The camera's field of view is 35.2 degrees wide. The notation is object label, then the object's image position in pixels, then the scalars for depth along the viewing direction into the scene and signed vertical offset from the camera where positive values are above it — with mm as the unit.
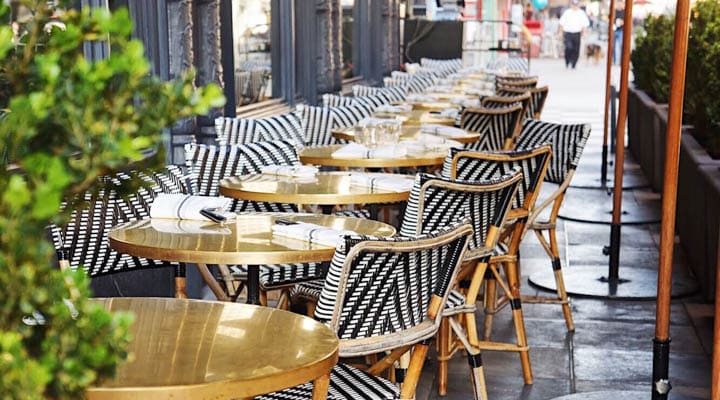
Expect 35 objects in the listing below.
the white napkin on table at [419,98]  9547 -877
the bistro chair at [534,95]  9531 -903
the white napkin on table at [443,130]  6441 -783
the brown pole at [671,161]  3252 -474
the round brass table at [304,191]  4094 -722
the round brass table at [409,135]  6301 -795
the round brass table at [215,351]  1860 -650
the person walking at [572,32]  28625 -950
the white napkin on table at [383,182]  4270 -714
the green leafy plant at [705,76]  6152 -463
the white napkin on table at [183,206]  3537 -656
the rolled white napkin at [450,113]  8030 -840
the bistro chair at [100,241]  3666 -790
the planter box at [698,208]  5410 -1116
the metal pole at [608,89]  8311 -771
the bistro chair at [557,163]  5180 -795
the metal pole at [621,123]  5418 -624
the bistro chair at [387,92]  9484 -831
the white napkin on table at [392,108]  8062 -816
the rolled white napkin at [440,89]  10719 -893
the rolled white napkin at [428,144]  5480 -745
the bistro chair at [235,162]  4793 -730
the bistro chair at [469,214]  3568 -708
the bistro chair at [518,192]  4281 -786
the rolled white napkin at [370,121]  5811 -709
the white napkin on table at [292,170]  4508 -699
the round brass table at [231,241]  3041 -693
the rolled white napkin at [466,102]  8864 -860
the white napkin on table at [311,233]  3188 -675
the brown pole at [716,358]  2615 -833
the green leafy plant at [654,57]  9562 -580
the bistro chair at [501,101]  8031 -756
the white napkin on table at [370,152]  5223 -728
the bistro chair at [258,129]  6094 -737
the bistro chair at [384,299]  2588 -718
